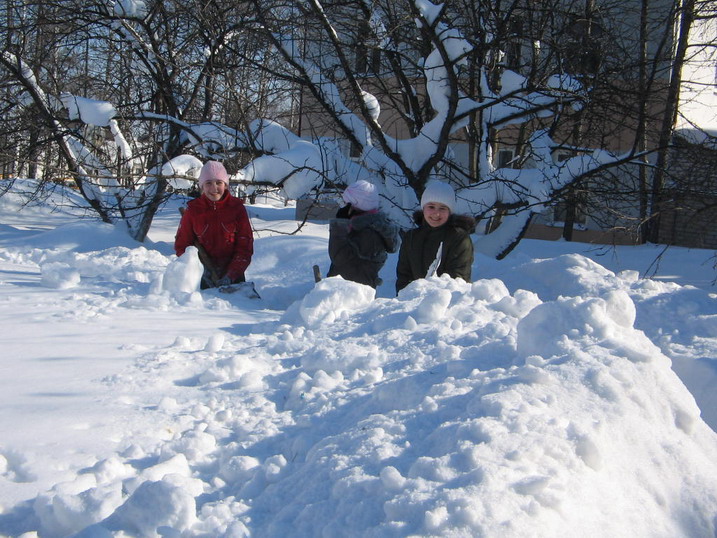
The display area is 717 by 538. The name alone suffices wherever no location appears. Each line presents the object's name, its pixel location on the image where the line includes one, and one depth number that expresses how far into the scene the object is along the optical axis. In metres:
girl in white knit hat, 4.30
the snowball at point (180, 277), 4.25
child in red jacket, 5.02
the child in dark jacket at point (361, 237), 4.74
